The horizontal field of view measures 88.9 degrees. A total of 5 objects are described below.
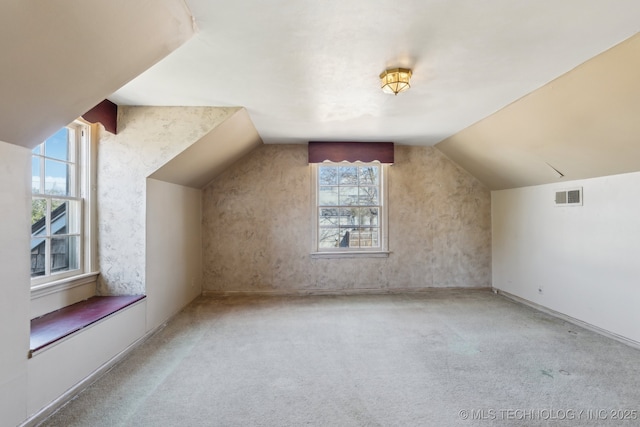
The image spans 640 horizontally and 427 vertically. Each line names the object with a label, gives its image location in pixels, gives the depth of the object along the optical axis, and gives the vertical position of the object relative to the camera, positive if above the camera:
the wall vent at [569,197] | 3.73 +0.23
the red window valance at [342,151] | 4.92 +1.02
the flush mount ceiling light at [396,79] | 2.48 +1.08
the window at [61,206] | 2.67 +0.13
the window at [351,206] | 5.31 +0.20
